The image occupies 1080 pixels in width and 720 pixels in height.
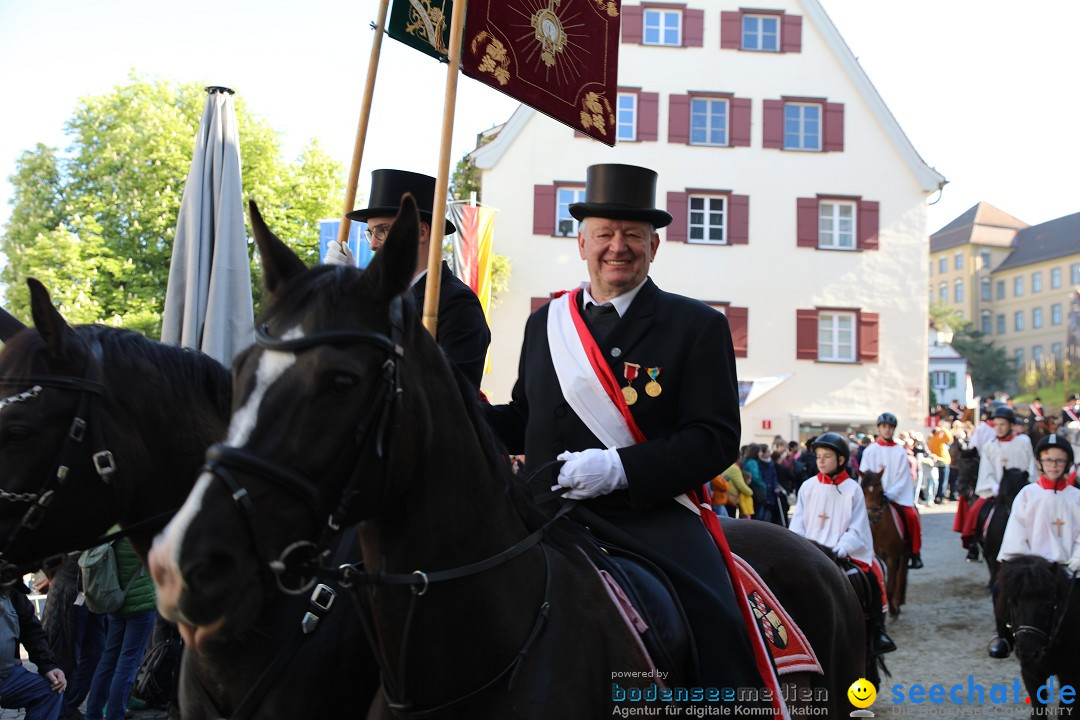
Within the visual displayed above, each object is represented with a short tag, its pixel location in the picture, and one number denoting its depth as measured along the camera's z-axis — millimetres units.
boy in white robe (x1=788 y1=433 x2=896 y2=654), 9148
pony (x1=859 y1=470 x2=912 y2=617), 12391
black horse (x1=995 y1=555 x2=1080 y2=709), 7594
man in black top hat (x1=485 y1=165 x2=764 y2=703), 3240
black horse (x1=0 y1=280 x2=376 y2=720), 3268
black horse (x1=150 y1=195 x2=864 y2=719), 2062
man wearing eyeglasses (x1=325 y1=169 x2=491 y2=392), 3760
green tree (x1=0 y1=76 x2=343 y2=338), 27656
